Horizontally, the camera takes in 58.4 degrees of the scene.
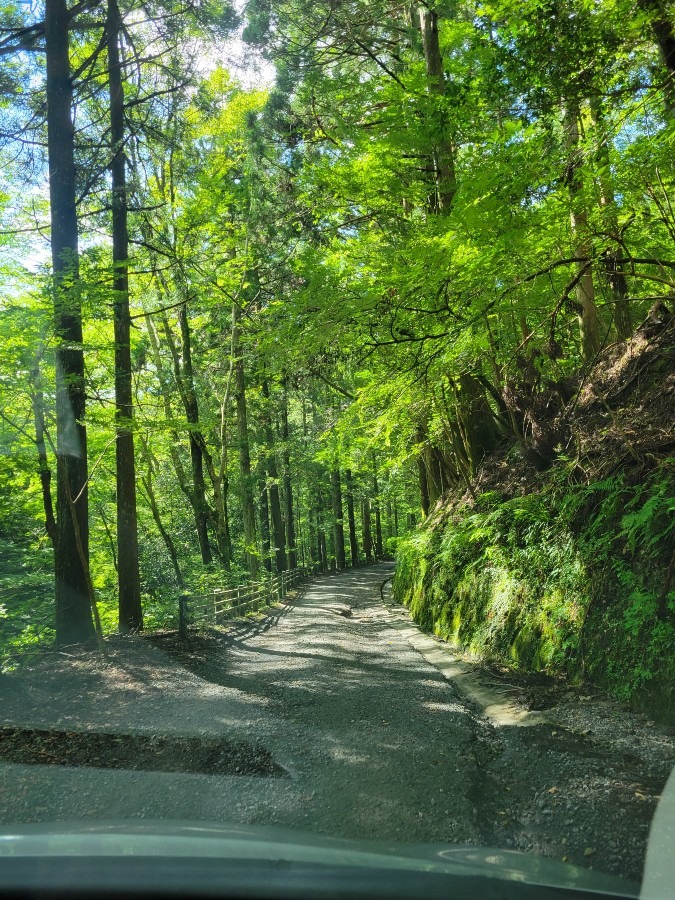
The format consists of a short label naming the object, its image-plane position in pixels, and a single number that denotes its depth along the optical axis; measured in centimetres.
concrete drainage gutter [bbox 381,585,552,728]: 541
